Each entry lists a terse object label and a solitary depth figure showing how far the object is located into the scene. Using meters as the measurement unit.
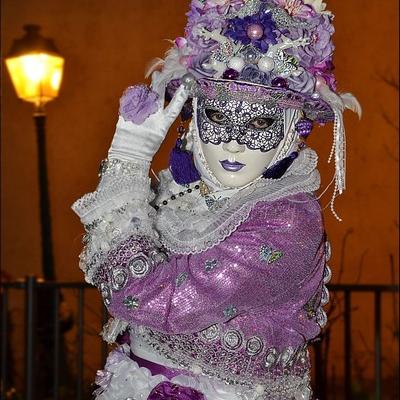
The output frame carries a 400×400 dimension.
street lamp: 5.27
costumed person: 2.04
